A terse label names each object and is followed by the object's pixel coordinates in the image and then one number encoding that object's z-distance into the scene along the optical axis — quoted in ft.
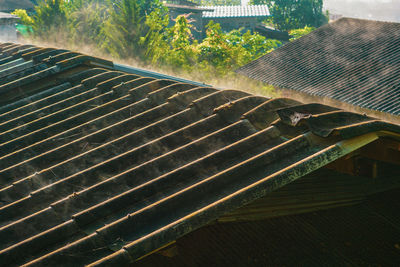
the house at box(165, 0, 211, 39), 177.47
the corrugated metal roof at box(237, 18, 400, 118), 60.44
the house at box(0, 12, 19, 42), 53.31
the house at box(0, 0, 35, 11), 154.61
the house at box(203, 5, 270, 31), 185.88
